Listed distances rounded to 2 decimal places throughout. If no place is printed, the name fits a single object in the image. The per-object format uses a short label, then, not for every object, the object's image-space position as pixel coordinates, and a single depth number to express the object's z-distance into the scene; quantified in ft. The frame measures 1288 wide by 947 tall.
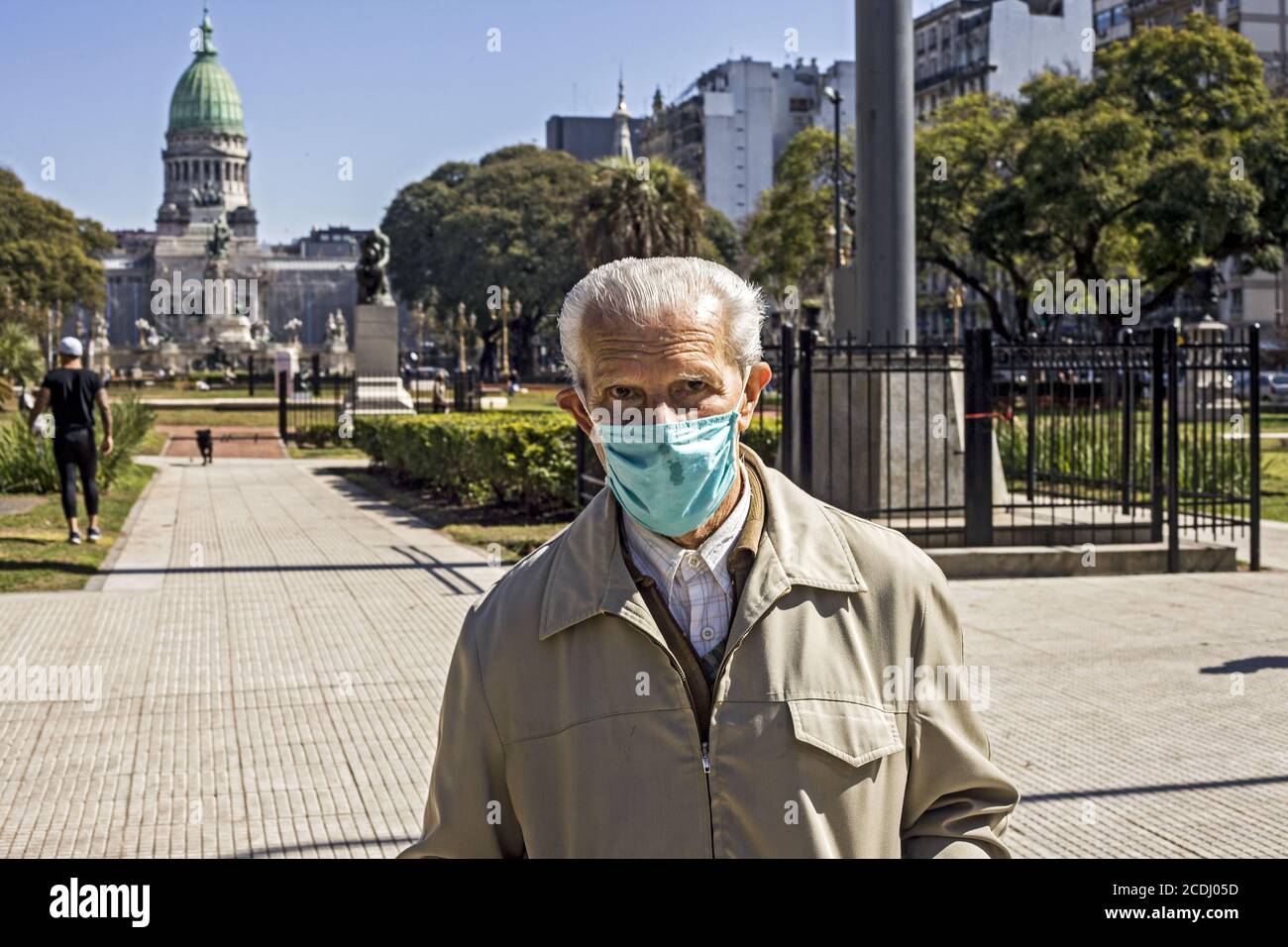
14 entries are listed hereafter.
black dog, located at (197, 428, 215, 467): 89.25
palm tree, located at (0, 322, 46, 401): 94.53
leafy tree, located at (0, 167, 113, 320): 267.59
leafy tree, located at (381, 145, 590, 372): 272.10
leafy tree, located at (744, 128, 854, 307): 161.68
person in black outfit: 44.39
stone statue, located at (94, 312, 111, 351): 299.23
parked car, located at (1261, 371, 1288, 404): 140.57
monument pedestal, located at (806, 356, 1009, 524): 39.91
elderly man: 7.20
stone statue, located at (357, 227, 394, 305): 124.98
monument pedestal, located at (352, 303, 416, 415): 121.80
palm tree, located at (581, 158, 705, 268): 157.38
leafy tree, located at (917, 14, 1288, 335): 122.62
